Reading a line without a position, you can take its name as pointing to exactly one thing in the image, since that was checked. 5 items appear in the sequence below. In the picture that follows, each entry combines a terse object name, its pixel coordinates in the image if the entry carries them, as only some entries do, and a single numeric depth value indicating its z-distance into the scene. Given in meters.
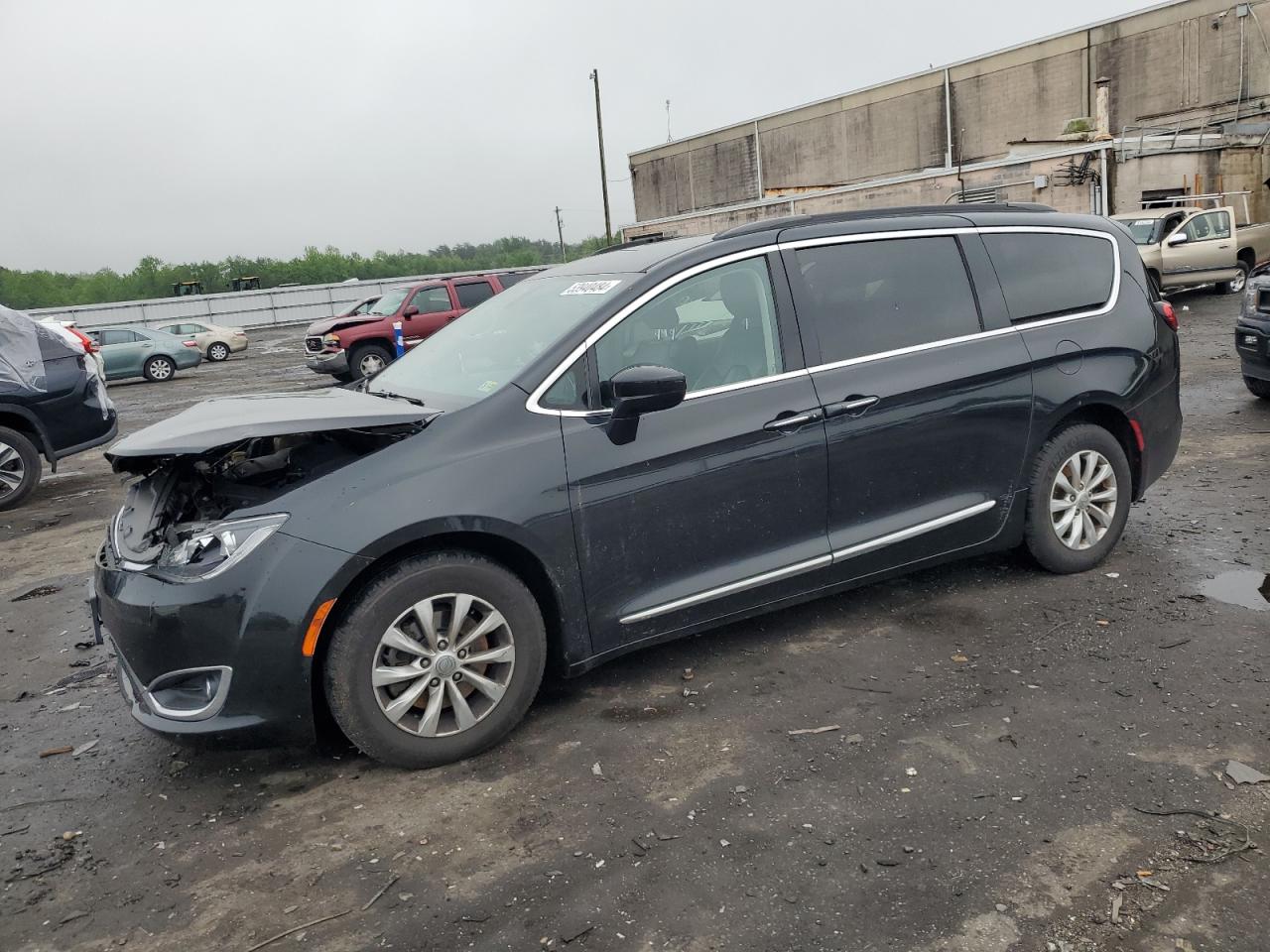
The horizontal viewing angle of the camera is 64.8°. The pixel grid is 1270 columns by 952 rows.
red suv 19.08
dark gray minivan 3.34
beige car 30.91
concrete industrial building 26.19
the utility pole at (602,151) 44.59
